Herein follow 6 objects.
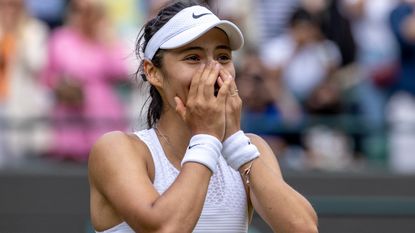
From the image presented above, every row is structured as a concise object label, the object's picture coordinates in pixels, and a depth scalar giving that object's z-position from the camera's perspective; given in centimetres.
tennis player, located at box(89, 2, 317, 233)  709
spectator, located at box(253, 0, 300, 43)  1869
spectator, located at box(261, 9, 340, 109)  1727
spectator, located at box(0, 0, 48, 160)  1606
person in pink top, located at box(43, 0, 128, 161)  1596
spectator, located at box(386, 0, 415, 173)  1734
